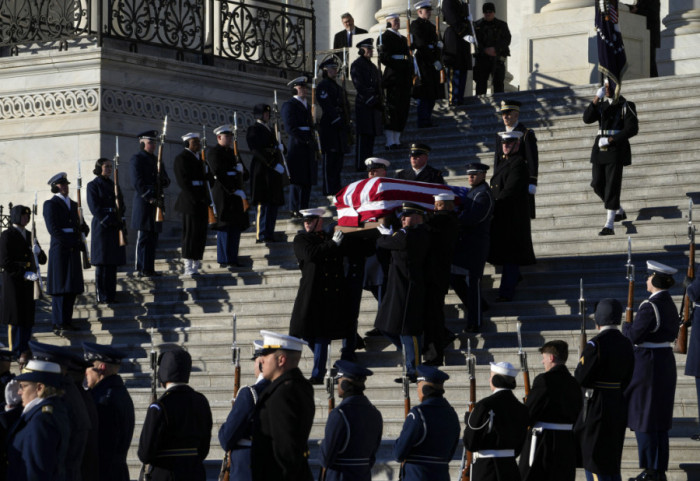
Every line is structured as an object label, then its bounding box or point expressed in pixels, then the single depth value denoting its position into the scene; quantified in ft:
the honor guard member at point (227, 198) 60.44
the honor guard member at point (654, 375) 40.83
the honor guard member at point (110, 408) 36.35
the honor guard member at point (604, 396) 39.24
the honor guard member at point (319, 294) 49.03
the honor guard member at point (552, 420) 37.35
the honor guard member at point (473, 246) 50.96
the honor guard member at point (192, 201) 60.59
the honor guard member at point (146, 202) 61.82
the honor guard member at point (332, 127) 65.82
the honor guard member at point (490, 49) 79.00
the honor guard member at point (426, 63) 72.13
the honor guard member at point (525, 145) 56.18
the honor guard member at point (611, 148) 56.85
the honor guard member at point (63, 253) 58.39
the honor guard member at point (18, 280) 56.49
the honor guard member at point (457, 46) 75.05
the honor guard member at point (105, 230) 60.13
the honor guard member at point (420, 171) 55.06
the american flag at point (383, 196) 53.47
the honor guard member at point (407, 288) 48.16
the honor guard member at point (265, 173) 61.93
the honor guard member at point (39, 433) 31.01
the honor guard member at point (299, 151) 63.87
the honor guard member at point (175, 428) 33.68
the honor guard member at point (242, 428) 32.49
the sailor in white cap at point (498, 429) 35.70
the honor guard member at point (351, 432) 34.71
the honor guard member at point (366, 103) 68.59
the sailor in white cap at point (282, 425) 31.19
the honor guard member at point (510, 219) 52.95
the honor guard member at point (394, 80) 70.23
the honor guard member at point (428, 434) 35.47
